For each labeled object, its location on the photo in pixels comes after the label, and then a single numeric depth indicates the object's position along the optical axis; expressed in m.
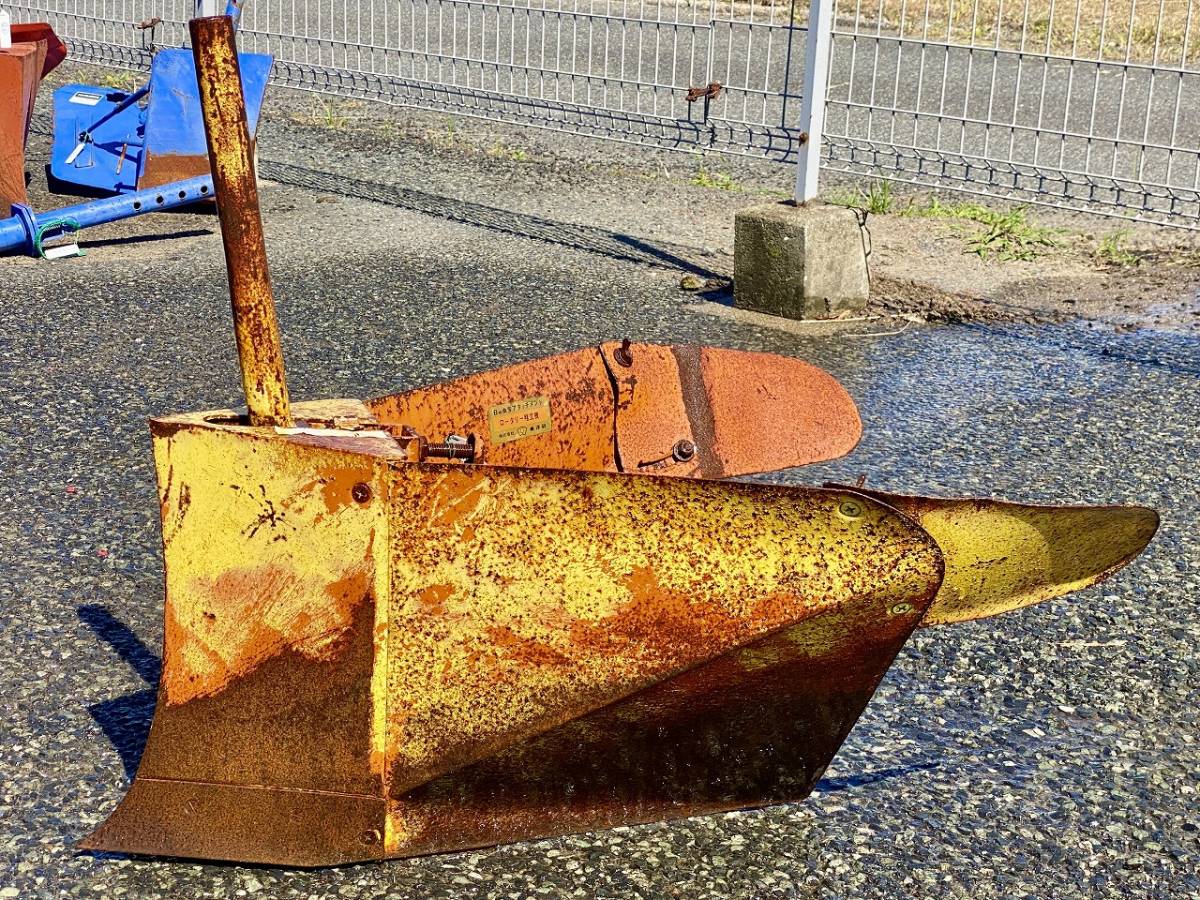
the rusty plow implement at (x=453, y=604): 2.62
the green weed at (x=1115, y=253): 7.98
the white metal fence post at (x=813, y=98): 6.91
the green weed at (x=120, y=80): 12.50
